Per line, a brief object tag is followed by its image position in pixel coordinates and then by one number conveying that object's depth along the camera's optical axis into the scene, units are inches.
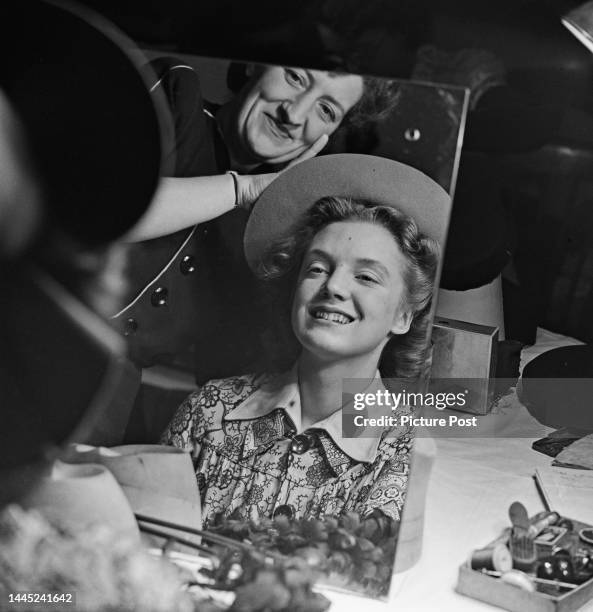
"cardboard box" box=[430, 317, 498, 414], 65.1
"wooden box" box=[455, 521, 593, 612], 50.6
